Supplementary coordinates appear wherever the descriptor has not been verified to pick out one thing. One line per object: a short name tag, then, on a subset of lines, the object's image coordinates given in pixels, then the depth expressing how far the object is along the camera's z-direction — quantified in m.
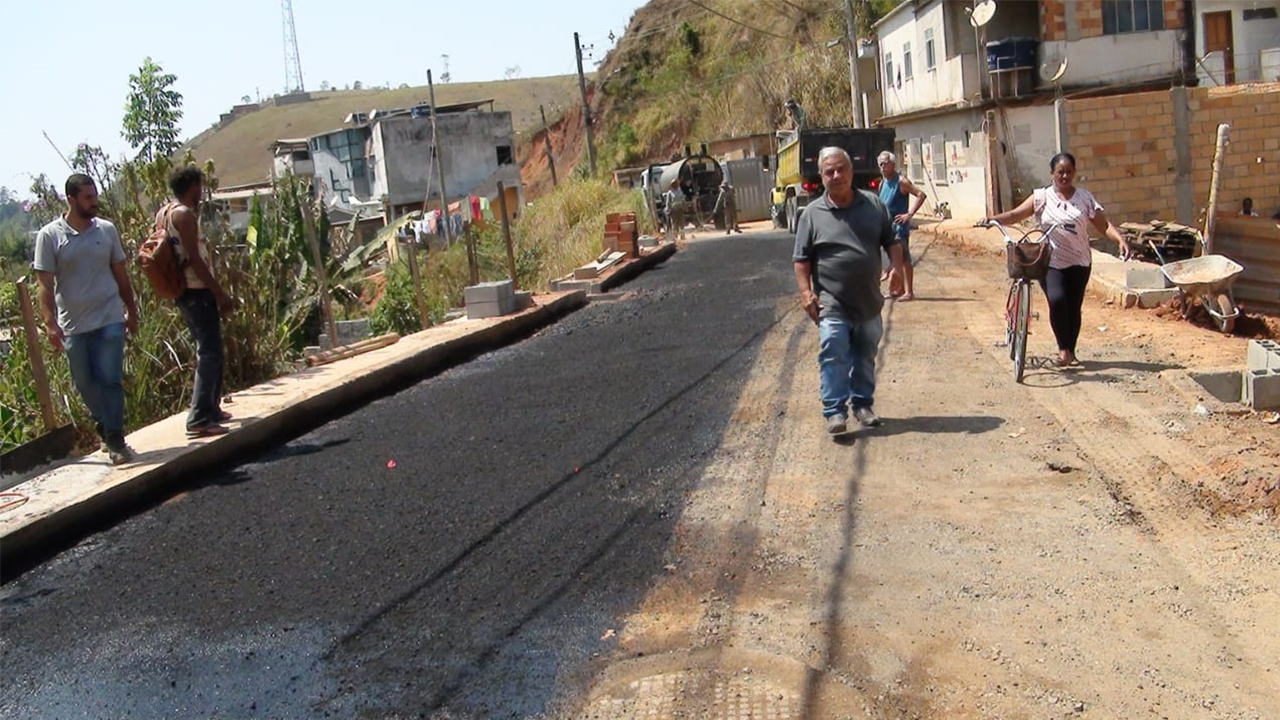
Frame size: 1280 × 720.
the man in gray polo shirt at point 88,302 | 7.06
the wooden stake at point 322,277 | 12.40
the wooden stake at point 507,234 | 17.80
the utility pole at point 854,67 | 32.38
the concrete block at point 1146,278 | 12.38
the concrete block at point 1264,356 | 7.73
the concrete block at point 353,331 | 17.80
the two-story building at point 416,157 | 64.00
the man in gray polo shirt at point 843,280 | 7.24
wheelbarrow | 10.77
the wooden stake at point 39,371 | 7.99
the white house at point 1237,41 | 30.64
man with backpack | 7.64
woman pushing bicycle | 8.67
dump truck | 25.42
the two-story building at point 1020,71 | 28.27
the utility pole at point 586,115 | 54.34
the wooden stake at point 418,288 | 15.61
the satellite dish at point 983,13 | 25.45
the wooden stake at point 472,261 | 17.33
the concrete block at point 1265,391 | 7.41
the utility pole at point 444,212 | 33.50
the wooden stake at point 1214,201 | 14.88
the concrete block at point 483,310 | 14.45
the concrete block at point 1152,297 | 12.18
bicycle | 8.52
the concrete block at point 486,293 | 14.39
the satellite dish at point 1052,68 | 28.45
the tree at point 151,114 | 18.80
